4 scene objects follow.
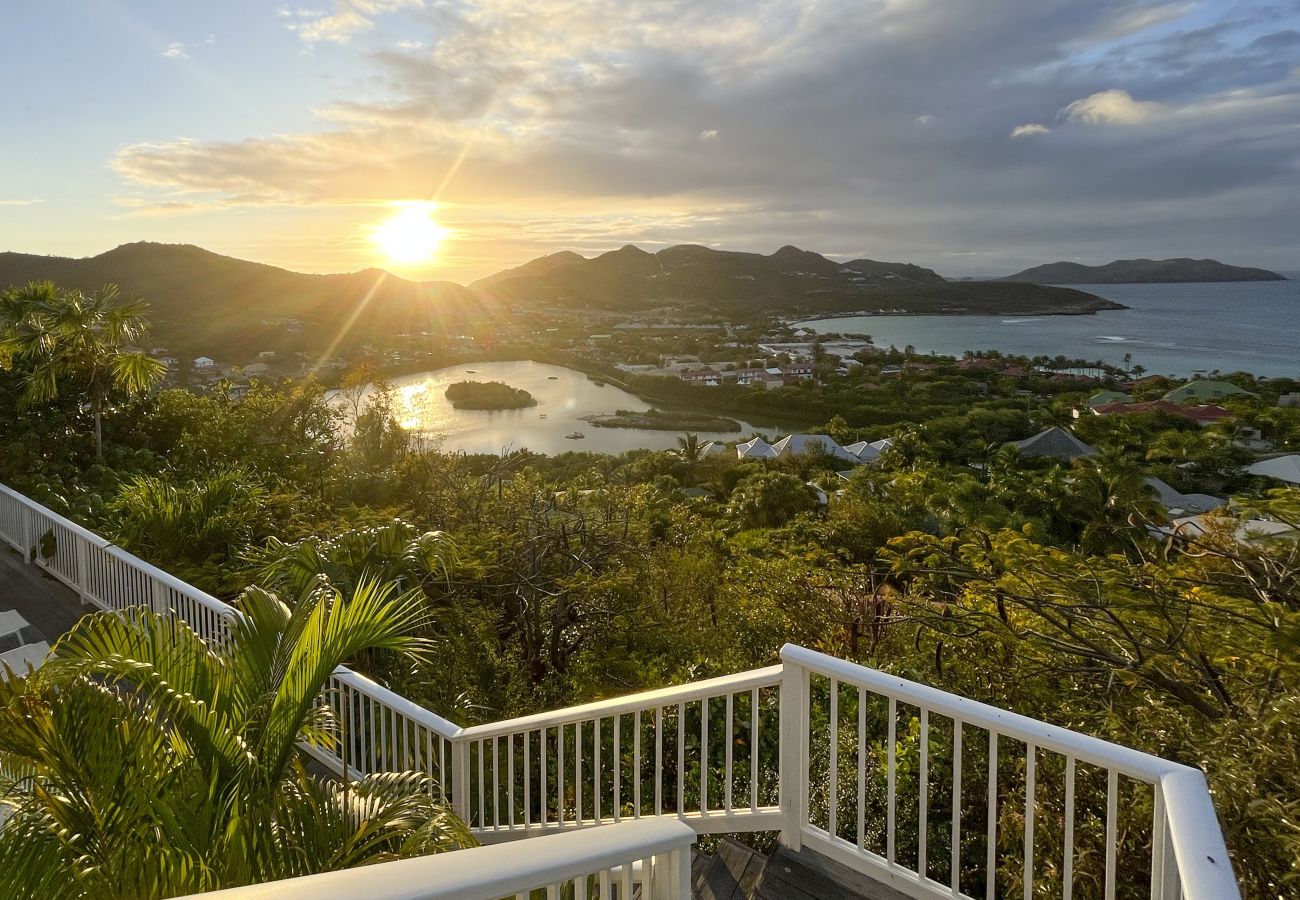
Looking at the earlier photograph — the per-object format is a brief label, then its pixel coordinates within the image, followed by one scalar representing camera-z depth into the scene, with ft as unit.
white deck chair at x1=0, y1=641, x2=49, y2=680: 16.75
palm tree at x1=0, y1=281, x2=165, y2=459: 32.91
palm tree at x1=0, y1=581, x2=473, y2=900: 6.63
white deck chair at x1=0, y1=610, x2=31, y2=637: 18.95
